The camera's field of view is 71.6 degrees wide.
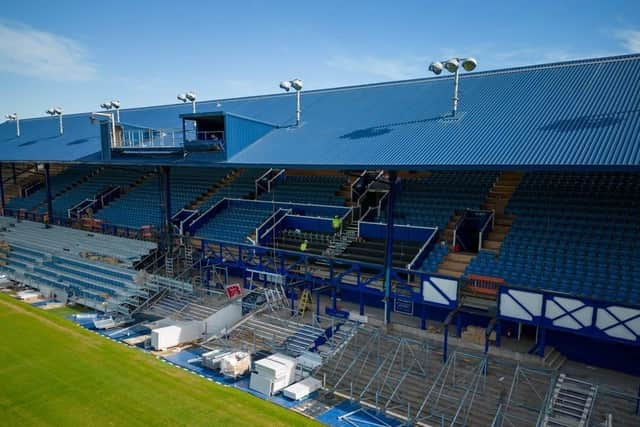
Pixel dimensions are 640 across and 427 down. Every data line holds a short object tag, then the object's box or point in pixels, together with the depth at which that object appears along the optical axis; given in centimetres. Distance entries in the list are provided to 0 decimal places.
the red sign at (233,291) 1953
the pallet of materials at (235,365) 1511
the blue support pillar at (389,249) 1584
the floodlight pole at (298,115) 2314
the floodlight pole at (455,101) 1788
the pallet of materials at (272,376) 1409
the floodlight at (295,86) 2267
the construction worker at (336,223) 2042
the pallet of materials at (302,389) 1376
